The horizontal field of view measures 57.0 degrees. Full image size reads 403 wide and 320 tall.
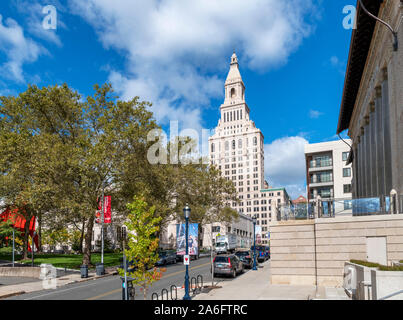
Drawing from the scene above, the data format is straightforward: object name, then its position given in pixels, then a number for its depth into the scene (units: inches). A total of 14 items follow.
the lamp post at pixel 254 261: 1370.2
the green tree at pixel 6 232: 1750.7
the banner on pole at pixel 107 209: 1291.2
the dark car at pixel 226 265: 1125.7
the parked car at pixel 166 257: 1572.3
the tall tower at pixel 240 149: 6969.0
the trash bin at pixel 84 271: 1204.5
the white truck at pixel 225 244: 2175.2
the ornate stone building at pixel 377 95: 868.6
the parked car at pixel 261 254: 1727.7
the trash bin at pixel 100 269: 1249.4
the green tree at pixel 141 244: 664.4
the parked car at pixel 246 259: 1405.0
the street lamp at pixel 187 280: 724.0
